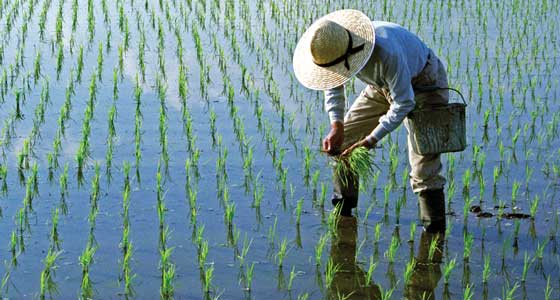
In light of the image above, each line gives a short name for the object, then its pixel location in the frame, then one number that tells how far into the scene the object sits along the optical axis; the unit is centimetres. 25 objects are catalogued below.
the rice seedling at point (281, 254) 405
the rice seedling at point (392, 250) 411
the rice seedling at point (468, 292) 361
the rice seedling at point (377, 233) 431
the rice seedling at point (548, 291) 378
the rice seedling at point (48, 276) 377
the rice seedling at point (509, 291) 363
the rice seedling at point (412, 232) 435
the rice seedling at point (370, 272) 389
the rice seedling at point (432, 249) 416
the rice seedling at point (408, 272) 389
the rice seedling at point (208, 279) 377
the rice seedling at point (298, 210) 454
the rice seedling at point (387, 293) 365
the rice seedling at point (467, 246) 411
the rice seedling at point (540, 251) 413
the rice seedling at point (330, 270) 390
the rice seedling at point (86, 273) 378
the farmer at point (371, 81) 395
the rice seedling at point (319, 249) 407
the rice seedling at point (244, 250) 413
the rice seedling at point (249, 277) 386
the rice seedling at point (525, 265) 395
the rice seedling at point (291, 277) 389
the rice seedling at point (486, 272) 390
